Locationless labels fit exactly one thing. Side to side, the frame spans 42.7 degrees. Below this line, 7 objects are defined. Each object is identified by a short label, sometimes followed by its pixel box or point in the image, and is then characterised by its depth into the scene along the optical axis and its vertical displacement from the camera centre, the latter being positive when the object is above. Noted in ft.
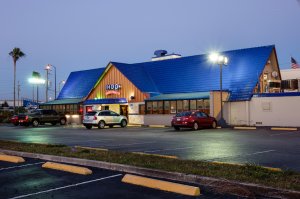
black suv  135.44 -0.41
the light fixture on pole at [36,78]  231.71 +23.71
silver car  115.96 -0.94
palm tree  201.77 +33.29
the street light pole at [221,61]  112.68 +16.48
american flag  149.12 +19.49
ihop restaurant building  116.98 +10.57
